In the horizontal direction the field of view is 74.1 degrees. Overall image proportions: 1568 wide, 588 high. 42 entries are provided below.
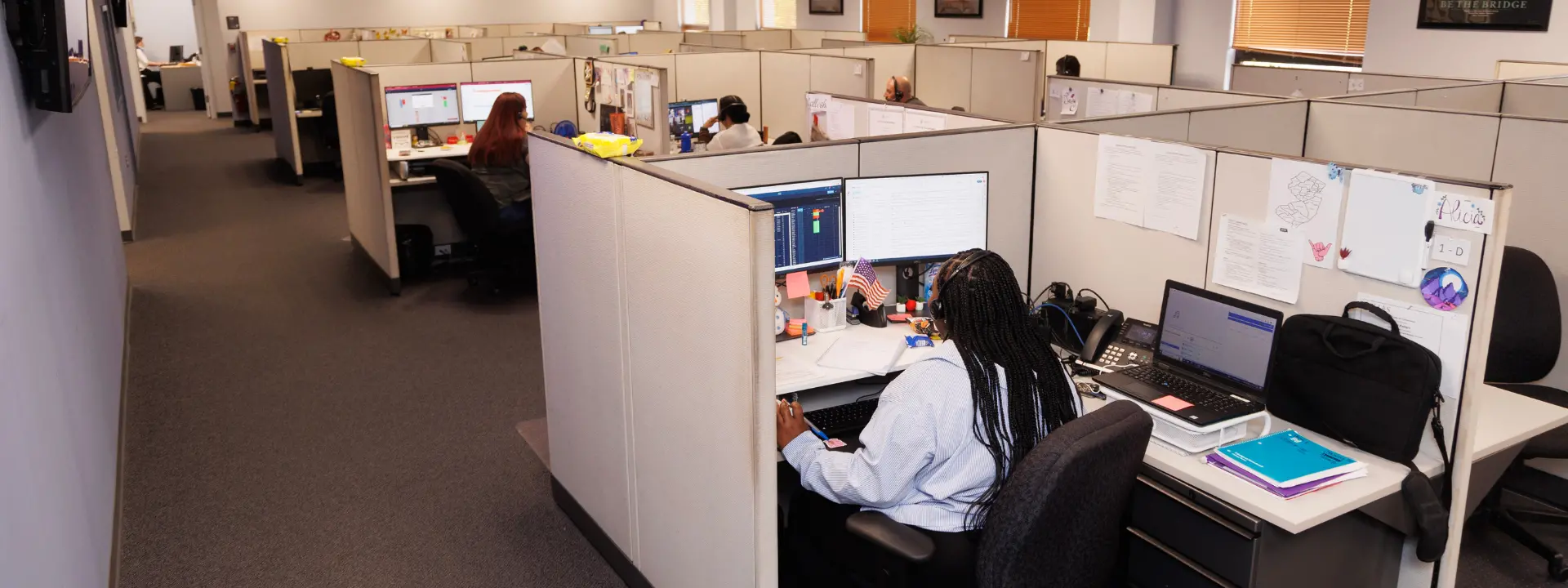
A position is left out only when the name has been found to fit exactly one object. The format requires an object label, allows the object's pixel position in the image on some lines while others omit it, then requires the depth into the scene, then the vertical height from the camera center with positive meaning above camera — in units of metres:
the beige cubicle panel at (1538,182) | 2.75 -0.36
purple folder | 1.91 -0.80
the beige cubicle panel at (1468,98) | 3.76 -0.19
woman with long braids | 1.89 -0.67
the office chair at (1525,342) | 2.72 -0.78
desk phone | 2.51 -0.72
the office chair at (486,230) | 4.91 -0.84
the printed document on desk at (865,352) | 2.49 -0.73
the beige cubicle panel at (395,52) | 7.99 +0.01
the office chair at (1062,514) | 1.66 -0.76
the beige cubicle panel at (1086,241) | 2.53 -0.48
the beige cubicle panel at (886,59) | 6.48 -0.06
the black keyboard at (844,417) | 2.40 -0.84
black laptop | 2.15 -0.67
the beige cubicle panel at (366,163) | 5.08 -0.56
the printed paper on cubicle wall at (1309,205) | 2.12 -0.33
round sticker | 1.90 -0.44
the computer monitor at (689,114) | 5.84 -0.36
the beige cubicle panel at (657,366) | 1.93 -0.67
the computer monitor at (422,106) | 5.98 -0.30
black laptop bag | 1.93 -0.66
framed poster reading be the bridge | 5.42 +0.15
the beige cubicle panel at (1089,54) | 7.02 -0.05
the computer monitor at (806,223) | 2.68 -0.44
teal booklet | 1.95 -0.78
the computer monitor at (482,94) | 6.10 -0.24
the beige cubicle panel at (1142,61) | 6.99 -0.10
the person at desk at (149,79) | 13.58 -0.32
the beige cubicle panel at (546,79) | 6.08 -0.16
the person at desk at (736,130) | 5.20 -0.39
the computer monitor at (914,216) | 2.80 -0.45
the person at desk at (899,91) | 5.86 -0.23
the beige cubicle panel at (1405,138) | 2.90 -0.27
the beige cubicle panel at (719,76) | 5.93 -0.15
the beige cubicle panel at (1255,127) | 3.17 -0.25
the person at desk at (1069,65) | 6.50 -0.11
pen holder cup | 2.78 -0.70
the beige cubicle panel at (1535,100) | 3.79 -0.20
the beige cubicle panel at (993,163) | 2.82 -0.31
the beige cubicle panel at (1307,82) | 4.97 -0.18
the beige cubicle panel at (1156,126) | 2.99 -0.23
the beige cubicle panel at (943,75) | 6.27 -0.16
